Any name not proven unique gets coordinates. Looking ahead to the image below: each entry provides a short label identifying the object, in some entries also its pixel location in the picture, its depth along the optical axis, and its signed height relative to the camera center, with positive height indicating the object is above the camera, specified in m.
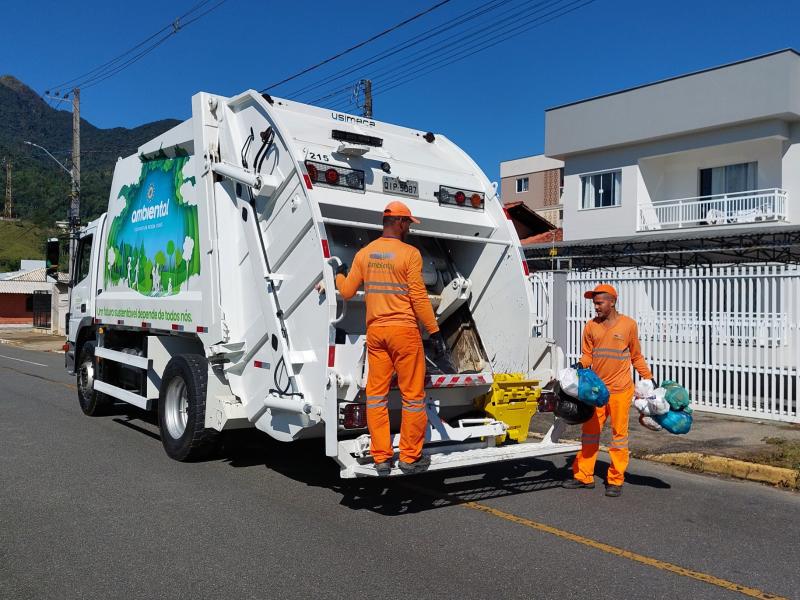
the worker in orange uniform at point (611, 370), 6.34 -0.58
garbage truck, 5.74 +0.13
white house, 22.34 +4.68
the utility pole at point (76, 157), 25.84 +5.02
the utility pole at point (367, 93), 19.25 +5.08
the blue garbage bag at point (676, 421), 6.21 -0.96
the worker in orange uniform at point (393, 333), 5.39 -0.24
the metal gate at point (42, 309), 39.38 -0.57
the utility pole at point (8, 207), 91.97 +11.08
